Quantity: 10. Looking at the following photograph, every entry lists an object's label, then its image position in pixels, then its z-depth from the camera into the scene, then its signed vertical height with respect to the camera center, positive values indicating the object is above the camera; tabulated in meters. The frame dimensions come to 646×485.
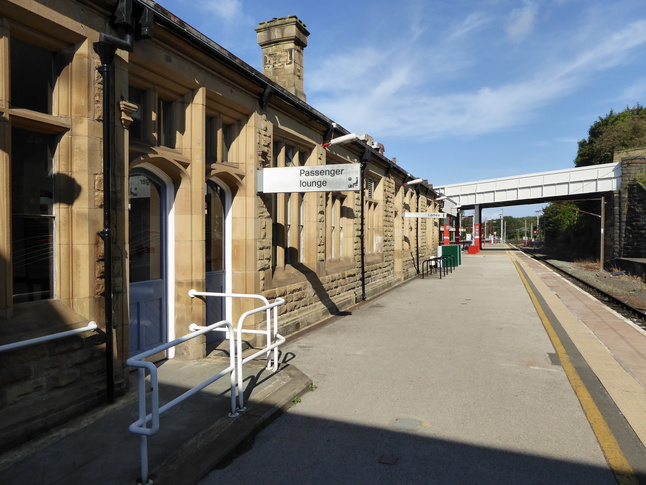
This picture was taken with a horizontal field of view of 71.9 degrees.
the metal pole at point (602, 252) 27.26 -1.17
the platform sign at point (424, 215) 17.51 +0.77
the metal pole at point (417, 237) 21.15 -0.13
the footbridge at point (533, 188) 32.59 +4.00
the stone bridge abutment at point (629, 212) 26.62 +1.35
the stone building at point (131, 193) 4.04 +0.54
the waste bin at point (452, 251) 24.97 -0.99
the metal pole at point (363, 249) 12.86 -0.44
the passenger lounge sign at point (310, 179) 6.71 +0.88
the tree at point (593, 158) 39.06 +7.51
